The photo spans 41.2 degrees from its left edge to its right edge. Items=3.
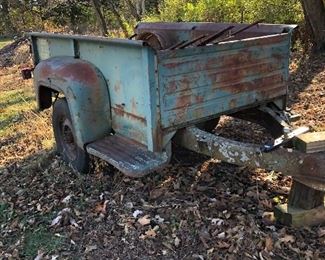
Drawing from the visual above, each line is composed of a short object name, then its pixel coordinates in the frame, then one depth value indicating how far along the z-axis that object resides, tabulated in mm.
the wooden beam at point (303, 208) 3146
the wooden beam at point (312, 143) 2839
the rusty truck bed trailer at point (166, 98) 3143
